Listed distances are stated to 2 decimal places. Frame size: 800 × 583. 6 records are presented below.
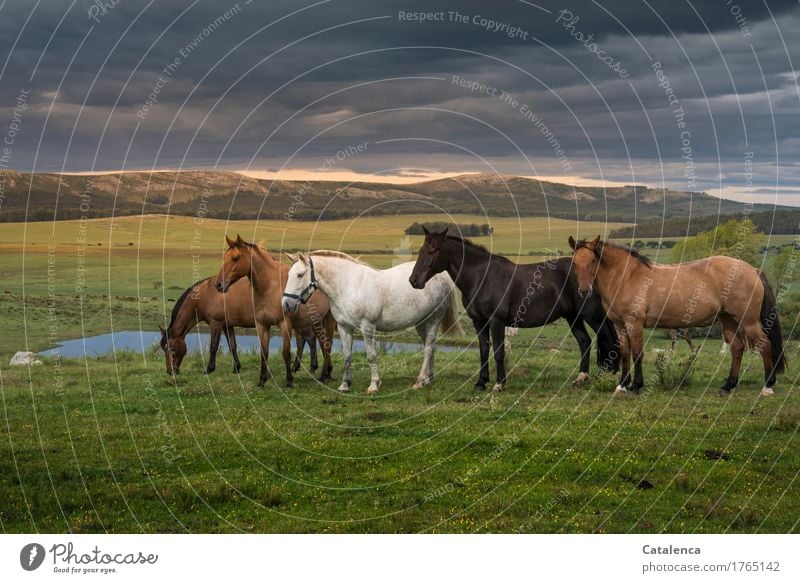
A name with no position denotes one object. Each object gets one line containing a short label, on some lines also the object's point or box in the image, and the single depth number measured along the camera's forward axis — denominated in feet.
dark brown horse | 63.98
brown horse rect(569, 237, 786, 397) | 61.21
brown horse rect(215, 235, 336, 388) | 65.77
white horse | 64.80
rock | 91.35
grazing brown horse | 76.28
